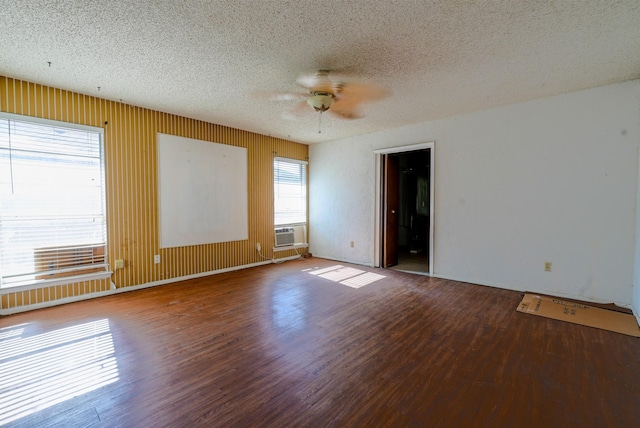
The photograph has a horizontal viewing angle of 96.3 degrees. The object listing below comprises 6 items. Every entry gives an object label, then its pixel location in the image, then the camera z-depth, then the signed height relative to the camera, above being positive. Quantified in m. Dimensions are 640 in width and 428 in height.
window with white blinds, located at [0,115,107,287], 3.14 +0.05
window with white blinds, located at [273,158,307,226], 5.98 +0.31
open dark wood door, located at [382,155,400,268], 5.41 -0.10
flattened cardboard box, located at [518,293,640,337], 2.76 -1.16
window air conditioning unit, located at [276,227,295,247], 5.93 -0.66
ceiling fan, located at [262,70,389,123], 3.11 +1.35
